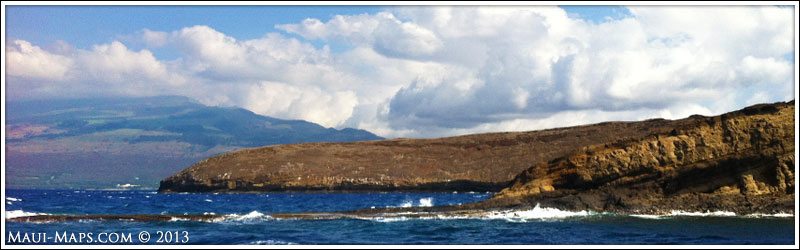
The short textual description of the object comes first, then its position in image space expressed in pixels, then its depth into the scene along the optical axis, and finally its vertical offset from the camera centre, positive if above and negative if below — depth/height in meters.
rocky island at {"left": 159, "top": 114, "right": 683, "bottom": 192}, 147.50 -6.41
